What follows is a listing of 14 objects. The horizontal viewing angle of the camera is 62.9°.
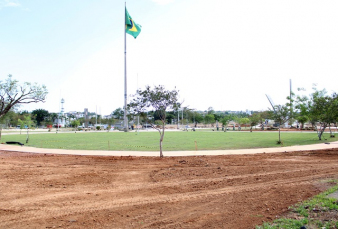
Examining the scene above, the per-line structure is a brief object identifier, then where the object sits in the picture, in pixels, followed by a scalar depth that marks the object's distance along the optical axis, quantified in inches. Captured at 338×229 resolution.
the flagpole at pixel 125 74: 2403.1
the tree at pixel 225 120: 3665.1
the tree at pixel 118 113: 5481.3
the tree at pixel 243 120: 3452.3
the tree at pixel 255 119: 2875.0
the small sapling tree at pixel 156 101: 649.0
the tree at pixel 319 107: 866.8
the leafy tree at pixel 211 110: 6419.3
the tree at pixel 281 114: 1110.4
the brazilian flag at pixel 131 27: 1952.5
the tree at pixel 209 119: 4765.0
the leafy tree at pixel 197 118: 5383.9
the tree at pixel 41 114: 5068.9
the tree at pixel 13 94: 946.1
